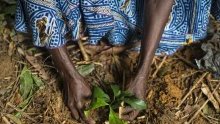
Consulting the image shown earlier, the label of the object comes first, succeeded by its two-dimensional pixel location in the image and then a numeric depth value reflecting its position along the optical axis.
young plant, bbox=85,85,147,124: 1.52
